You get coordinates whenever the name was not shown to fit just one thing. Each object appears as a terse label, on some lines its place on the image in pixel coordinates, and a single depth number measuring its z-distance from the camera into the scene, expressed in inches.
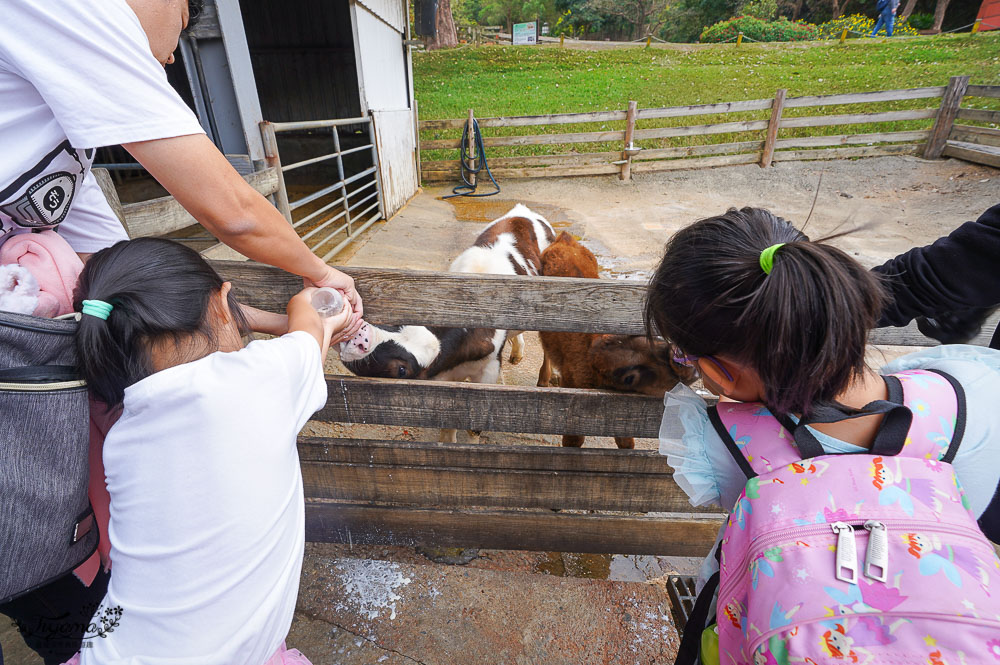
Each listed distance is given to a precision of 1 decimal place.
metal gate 184.1
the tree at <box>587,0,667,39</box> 1408.7
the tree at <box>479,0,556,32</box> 1647.3
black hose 426.0
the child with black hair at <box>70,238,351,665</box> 33.5
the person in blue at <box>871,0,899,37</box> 930.7
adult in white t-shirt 34.7
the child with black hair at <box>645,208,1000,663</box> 30.1
